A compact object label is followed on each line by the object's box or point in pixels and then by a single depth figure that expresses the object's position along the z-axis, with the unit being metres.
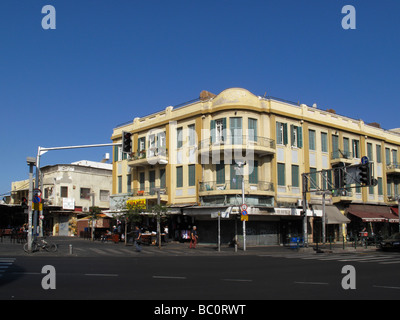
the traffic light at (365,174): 23.45
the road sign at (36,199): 25.00
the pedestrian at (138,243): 27.12
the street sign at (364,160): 24.91
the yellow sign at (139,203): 33.40
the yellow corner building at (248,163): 33.59
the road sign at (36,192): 25.36
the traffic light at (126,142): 20.28
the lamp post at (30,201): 24.70
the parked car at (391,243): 28.64
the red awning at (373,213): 39.84
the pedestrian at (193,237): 30.43
